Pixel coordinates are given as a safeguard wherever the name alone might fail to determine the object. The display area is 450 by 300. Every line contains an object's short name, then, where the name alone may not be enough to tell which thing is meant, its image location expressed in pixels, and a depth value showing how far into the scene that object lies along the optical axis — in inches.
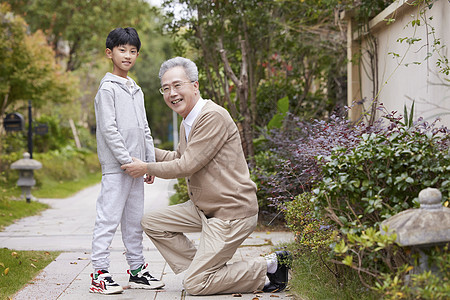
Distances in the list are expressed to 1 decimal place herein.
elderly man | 171.0
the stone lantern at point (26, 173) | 442.9
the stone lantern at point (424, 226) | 116.6
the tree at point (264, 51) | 362.6
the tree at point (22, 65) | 542.5
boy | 175.0
